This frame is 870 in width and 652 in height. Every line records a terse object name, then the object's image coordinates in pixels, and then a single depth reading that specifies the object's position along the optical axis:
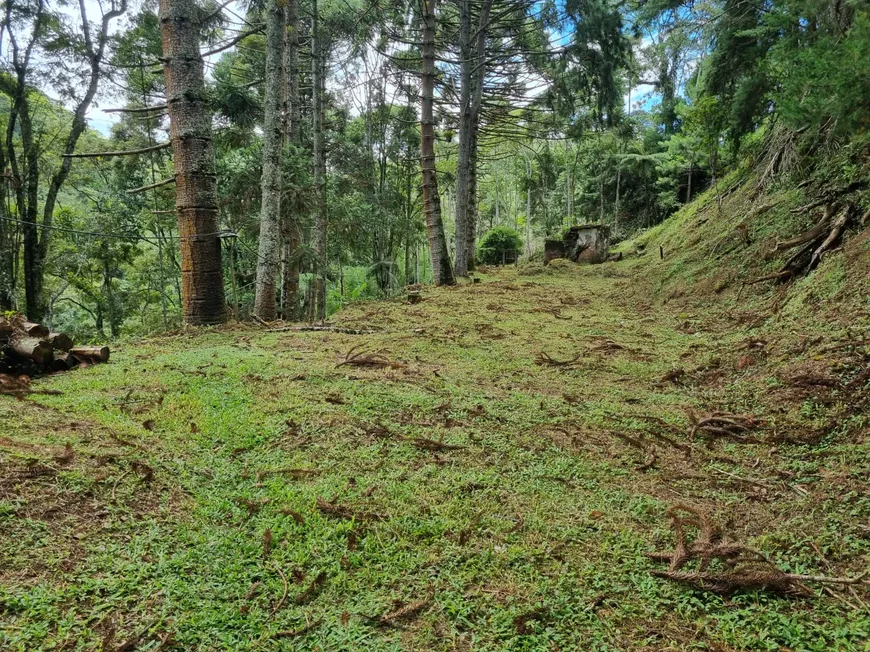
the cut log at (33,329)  3.59
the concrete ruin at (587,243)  13.73
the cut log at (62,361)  3.64
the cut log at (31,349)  3.46
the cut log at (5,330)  3.42
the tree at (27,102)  9.79
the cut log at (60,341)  3.71
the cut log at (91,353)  3.86
